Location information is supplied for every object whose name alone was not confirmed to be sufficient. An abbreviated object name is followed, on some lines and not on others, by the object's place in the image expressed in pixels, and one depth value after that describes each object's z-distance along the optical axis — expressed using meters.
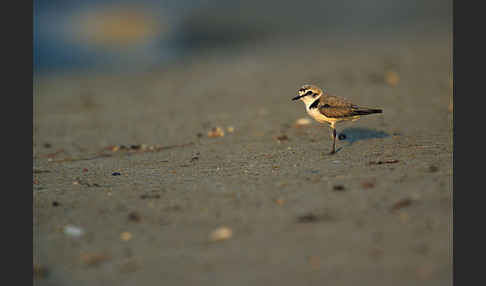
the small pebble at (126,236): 7.90
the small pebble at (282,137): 14.22
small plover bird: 12.52
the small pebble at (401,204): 7.92
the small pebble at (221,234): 7.61
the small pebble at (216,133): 15.16
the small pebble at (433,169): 9.43
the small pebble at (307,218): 7.79
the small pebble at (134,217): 8.50
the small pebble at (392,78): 20.14
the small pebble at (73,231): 8.18
